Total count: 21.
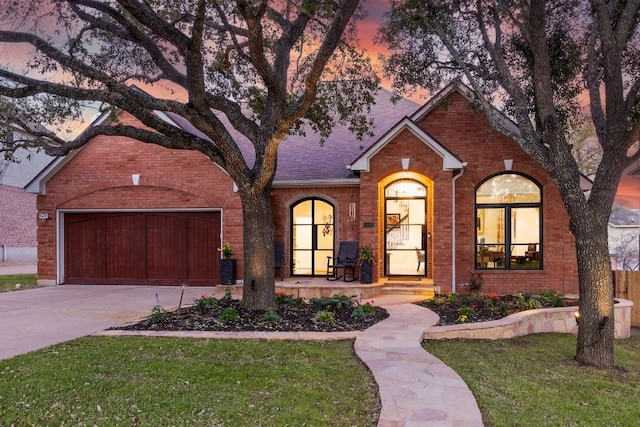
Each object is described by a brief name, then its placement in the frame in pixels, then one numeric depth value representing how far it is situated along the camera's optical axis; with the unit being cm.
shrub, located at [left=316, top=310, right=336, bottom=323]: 878
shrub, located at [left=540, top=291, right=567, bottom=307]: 1040
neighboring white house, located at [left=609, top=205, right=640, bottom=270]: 2180
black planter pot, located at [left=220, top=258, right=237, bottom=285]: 1374
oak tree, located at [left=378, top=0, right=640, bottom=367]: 704
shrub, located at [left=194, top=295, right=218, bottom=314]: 947
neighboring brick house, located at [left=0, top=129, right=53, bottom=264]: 2841
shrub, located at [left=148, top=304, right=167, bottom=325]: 862
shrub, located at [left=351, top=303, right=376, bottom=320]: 900
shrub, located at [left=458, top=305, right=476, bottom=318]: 937
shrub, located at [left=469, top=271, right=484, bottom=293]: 1292
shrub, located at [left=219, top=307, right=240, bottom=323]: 859
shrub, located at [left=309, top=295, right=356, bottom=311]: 994
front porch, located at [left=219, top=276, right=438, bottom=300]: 1216
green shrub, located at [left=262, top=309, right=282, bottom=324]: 857
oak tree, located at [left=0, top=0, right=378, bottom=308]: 828
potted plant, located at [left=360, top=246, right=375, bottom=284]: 1266
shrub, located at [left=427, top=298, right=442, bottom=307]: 1073
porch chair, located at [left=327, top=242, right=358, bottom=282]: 1350
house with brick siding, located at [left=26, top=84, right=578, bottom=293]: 1295
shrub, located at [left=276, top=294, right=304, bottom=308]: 1015
